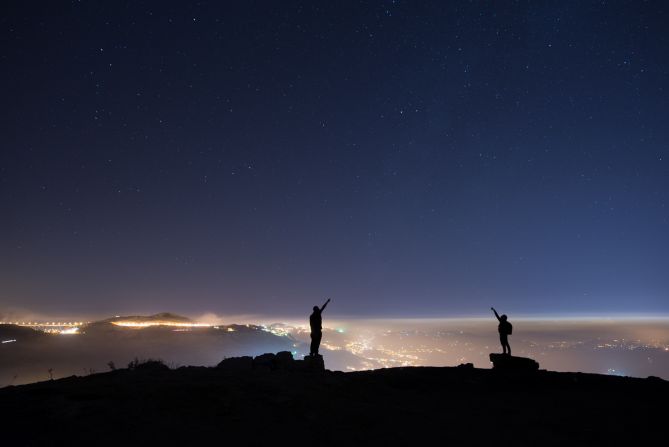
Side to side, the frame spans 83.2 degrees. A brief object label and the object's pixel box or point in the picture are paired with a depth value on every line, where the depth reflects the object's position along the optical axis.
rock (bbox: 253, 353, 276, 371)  13.03
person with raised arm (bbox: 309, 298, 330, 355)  15.65
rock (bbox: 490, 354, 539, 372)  14.75
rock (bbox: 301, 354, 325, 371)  13.23
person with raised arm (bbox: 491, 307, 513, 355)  17.67
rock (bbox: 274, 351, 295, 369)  13.41
